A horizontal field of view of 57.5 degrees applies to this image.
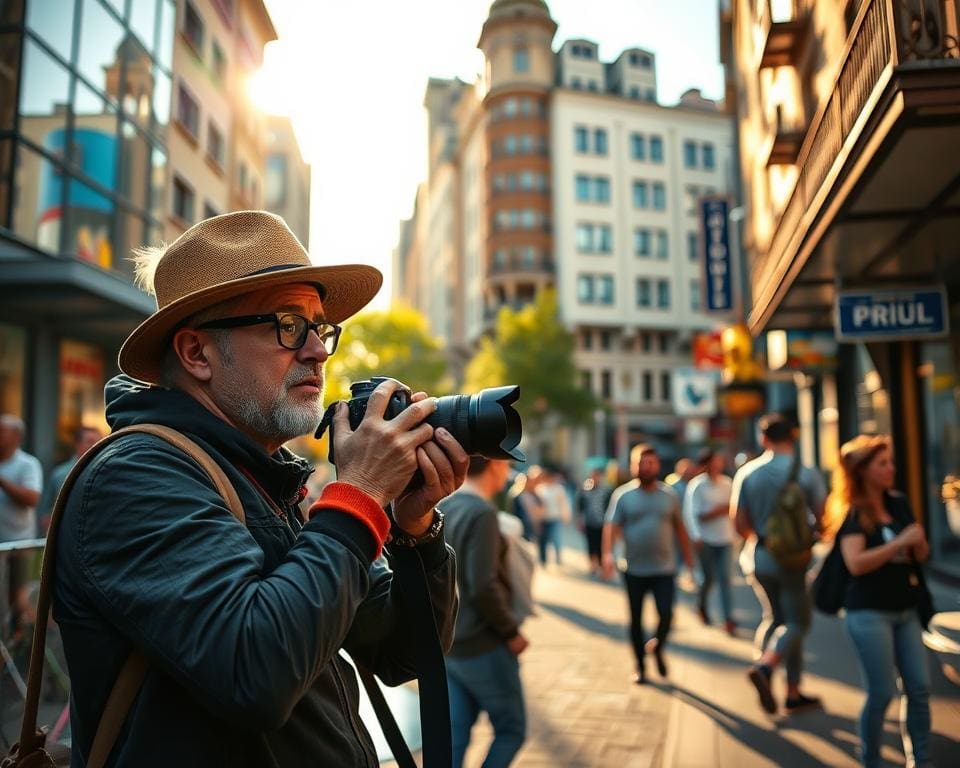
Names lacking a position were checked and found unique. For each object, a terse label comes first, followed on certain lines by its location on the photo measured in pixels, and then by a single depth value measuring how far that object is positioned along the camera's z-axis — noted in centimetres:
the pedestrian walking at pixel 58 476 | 775
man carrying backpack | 614
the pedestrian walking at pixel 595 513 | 1414
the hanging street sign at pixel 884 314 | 780
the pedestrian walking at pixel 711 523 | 952
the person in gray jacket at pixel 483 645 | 420
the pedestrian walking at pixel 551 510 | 1506
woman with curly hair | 440
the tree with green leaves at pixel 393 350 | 5288
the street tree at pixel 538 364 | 4419
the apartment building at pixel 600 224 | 5047
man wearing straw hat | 138
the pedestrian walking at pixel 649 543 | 727
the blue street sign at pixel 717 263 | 2305
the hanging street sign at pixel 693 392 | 1878
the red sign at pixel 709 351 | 2202
